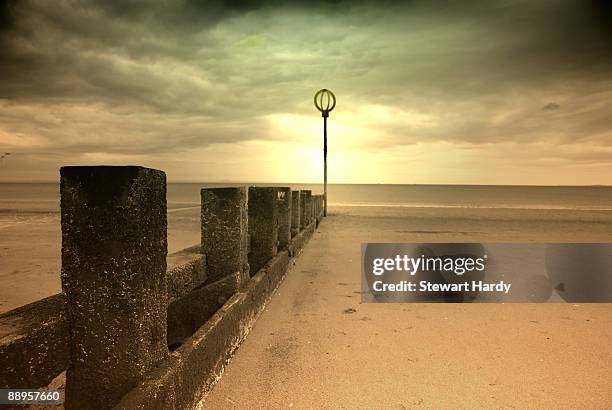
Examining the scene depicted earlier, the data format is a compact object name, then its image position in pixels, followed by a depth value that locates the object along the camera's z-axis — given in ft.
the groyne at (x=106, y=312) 4.44
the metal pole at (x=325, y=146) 47.24
